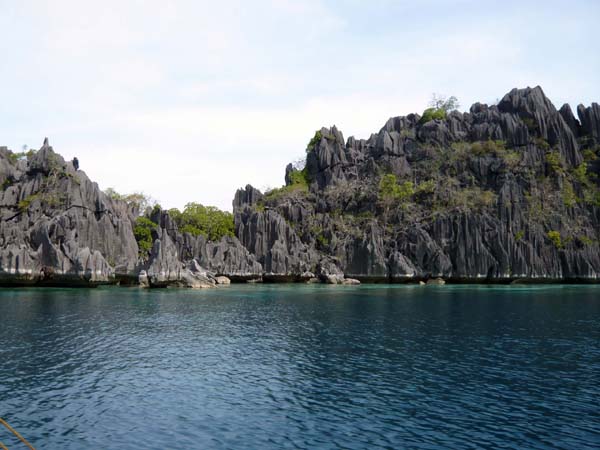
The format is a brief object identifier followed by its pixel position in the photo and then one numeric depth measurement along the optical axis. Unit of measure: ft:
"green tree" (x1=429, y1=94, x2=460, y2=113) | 565.12
